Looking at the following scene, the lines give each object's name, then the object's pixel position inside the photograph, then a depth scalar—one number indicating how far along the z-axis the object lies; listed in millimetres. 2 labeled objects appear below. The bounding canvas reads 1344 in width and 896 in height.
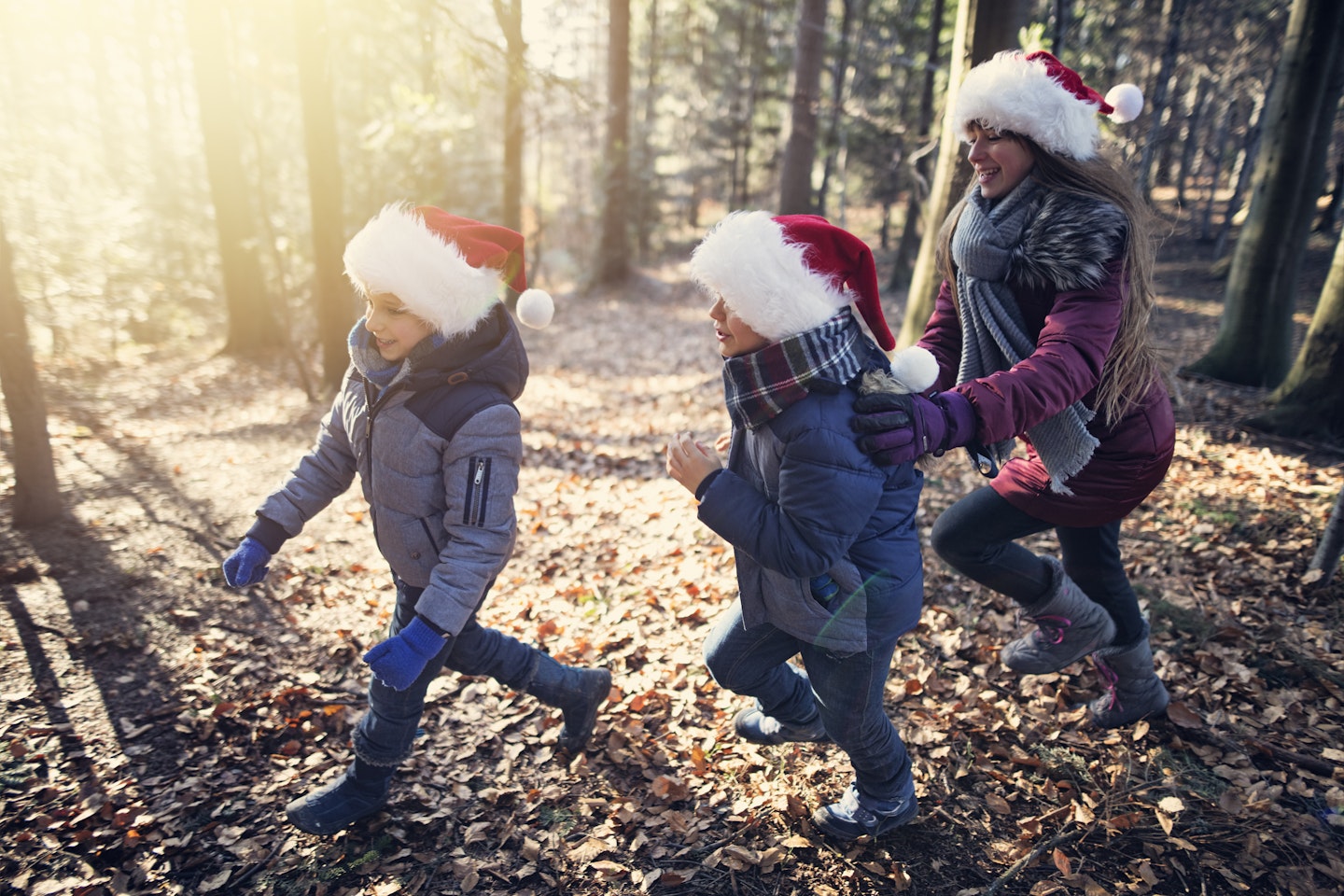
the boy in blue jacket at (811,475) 2176
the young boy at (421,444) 2613
